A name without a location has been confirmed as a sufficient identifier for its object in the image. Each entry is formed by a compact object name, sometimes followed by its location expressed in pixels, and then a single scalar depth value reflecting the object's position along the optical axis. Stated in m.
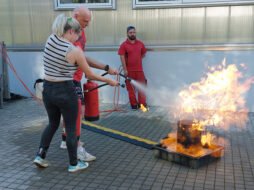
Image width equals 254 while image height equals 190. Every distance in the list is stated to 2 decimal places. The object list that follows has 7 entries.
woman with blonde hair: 3.40
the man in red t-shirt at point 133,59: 7.67
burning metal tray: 3.97
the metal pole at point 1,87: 8.13
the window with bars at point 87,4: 8.25
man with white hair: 4.16
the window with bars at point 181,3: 7.11
